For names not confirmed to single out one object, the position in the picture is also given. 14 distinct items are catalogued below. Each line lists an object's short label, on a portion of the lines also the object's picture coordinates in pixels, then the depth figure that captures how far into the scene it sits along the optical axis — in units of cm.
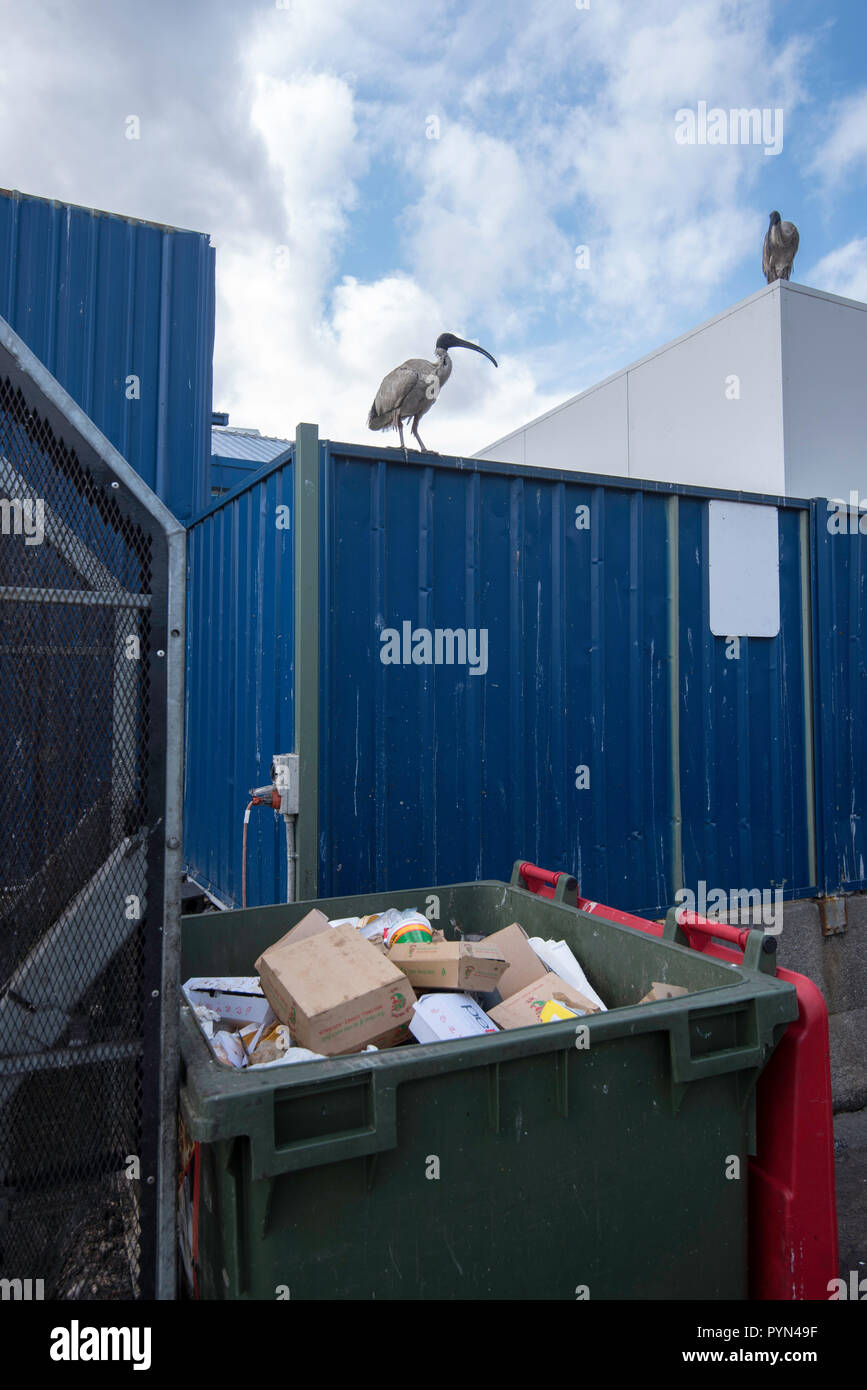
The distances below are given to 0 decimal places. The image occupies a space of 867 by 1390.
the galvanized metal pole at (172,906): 173
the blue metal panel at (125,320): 507
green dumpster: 158
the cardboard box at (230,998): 232
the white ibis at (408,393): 449
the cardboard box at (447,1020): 208
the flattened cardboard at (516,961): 256
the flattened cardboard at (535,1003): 227
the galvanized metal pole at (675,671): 470
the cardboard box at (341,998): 200
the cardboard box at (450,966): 233
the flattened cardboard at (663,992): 224
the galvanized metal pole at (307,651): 371
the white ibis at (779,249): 813
